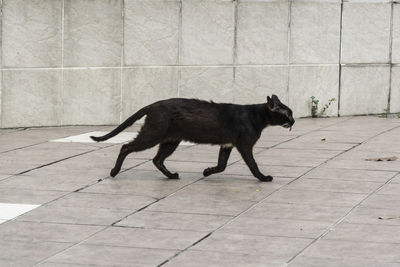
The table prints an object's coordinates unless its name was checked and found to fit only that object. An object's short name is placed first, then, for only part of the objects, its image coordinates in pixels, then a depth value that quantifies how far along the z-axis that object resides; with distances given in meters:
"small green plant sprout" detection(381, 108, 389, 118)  16.91
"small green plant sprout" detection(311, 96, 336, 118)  16.50
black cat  10.46
